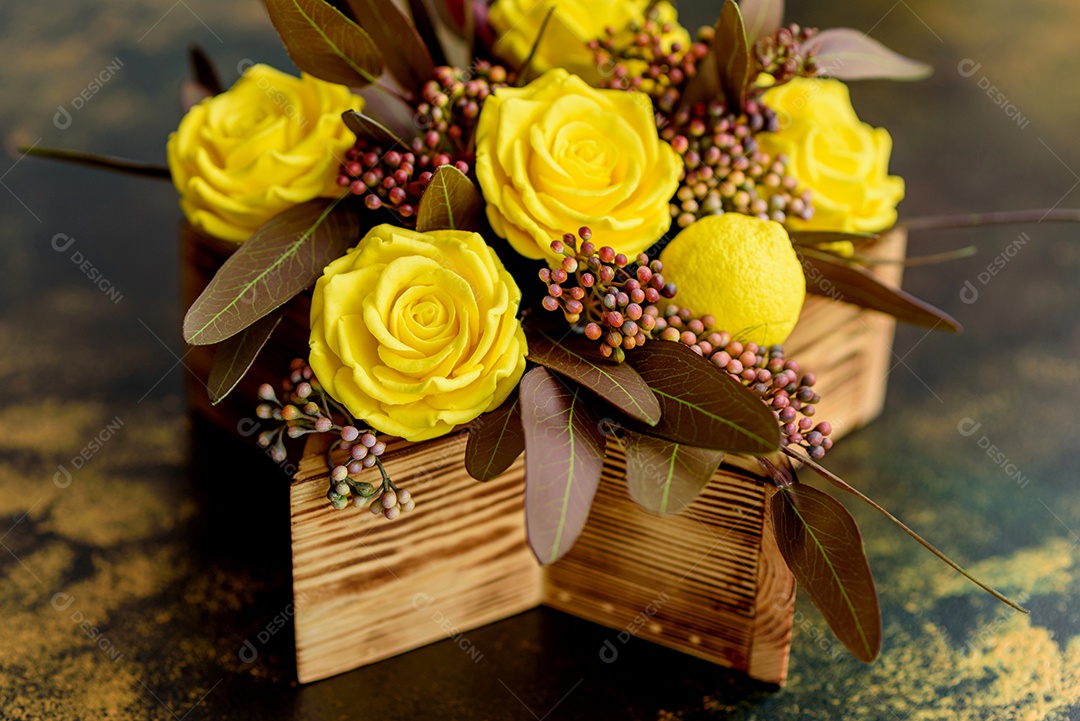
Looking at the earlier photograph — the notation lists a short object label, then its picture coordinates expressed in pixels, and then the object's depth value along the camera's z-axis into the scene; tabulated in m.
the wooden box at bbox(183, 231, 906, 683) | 0.60
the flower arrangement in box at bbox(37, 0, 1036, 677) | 0.55
